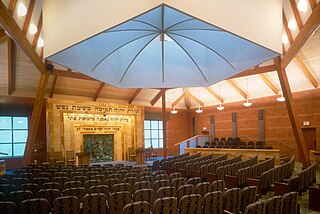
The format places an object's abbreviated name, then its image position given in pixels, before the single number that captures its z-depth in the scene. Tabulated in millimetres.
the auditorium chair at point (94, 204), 5191
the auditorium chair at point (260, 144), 16319
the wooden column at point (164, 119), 17000
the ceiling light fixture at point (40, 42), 11836
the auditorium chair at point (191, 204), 5070
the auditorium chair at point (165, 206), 4832
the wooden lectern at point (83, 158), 16484
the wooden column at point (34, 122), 12664
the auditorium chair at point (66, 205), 4983
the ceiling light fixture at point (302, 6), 9234
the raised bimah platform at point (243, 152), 13688
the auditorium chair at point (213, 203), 5228
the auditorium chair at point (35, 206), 4832
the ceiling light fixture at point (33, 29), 10648
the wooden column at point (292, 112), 12664
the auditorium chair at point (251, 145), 16466
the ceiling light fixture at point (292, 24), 10750
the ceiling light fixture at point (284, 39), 11711
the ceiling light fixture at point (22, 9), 9117
